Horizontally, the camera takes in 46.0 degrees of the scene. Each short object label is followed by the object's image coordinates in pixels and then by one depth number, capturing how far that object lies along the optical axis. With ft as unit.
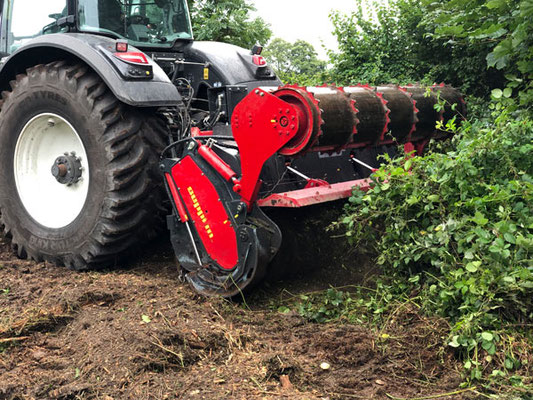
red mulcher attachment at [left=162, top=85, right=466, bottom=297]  11.21
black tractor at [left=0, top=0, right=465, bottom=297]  11.60
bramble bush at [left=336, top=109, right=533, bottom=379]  9.06
